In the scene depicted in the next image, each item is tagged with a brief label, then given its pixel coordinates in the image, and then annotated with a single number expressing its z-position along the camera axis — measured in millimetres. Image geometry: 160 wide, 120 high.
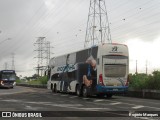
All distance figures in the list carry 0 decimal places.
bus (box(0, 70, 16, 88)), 40242
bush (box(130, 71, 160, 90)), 24056
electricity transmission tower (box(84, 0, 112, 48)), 27305
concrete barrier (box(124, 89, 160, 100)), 21737
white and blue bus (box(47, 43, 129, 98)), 19677
